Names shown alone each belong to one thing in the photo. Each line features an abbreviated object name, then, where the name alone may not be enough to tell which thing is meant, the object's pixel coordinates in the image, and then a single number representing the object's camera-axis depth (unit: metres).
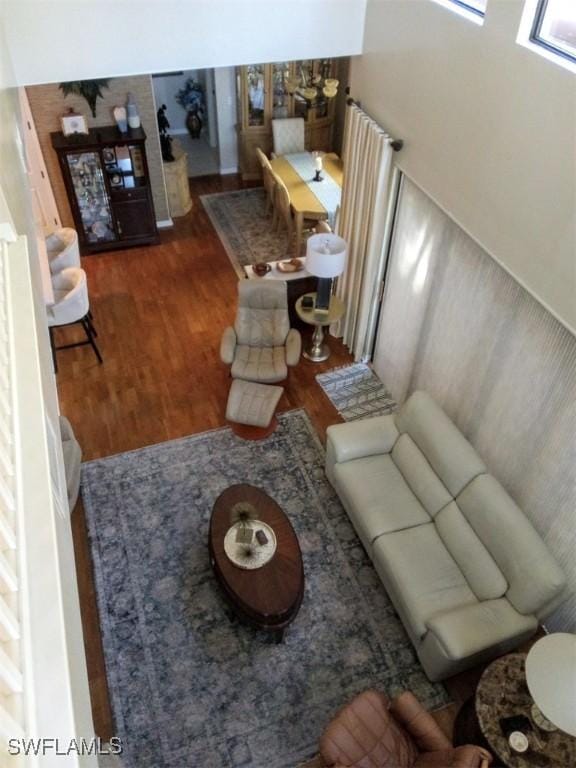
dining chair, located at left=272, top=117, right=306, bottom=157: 8.88
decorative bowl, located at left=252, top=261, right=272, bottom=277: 6.56
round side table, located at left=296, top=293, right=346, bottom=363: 6.09
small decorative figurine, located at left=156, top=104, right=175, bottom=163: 8.34
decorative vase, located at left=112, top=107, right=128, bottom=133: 7.25
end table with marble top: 3.31
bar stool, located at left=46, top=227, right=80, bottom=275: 6.12
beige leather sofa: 3.75
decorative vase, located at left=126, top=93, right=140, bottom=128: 7.26
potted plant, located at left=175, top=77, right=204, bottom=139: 10.25
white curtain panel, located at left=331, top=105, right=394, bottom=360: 5.05
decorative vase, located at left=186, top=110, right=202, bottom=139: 10.45
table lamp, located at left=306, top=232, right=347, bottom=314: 5.60
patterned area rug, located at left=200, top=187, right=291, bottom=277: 8.07
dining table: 7.66
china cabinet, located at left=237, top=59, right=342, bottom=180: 8.73
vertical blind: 3.72
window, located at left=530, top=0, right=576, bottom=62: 3.09
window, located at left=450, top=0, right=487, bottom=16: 3.71
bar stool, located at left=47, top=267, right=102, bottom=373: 5.66
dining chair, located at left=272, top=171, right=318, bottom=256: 7.81
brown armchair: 3.34
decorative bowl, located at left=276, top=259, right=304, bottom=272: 6.54
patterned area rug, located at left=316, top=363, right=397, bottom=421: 5.83
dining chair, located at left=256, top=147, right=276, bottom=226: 8.29
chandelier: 8.65
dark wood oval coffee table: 3.94
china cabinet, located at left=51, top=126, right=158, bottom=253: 7.18
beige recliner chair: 5.89
